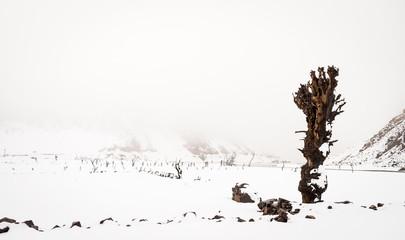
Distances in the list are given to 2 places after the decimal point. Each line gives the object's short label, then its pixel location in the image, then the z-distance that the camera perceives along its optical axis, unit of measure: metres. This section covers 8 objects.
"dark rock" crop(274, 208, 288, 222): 6.52
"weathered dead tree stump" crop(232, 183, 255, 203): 13.73
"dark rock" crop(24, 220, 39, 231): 6.03
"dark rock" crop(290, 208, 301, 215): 7.61
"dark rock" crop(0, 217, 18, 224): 6.00
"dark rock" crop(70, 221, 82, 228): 6.26
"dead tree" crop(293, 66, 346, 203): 10.36
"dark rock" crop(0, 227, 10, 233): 5.50
